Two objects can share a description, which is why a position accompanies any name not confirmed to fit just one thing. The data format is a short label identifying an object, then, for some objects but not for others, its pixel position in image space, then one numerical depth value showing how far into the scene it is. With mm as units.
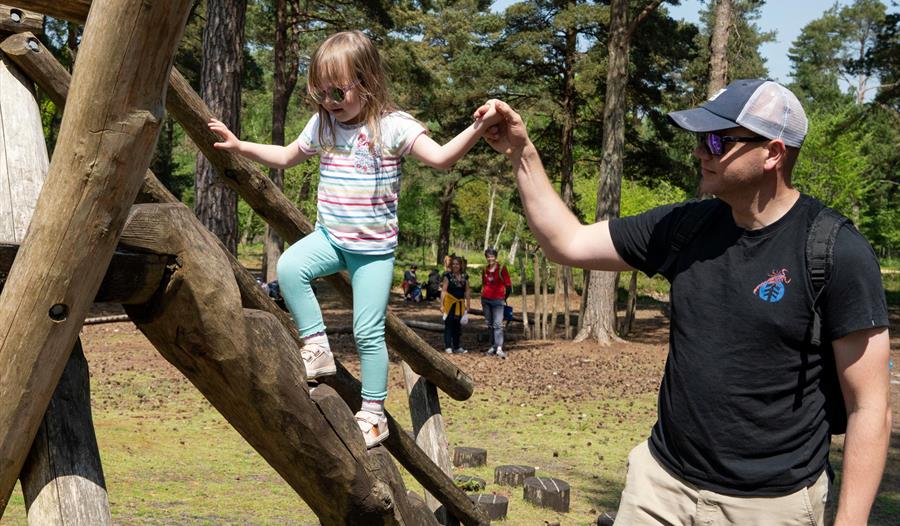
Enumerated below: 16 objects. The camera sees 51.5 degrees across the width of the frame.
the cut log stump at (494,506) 6730
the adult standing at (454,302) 15992
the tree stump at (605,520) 4353
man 2584
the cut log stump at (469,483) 7457
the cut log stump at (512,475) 7781
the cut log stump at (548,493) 7270
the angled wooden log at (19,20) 3383
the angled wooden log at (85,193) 1856
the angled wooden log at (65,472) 2551
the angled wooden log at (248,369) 2436
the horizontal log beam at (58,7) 3102
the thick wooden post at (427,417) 5305
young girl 3389
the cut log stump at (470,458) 8523
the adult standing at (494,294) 15945
